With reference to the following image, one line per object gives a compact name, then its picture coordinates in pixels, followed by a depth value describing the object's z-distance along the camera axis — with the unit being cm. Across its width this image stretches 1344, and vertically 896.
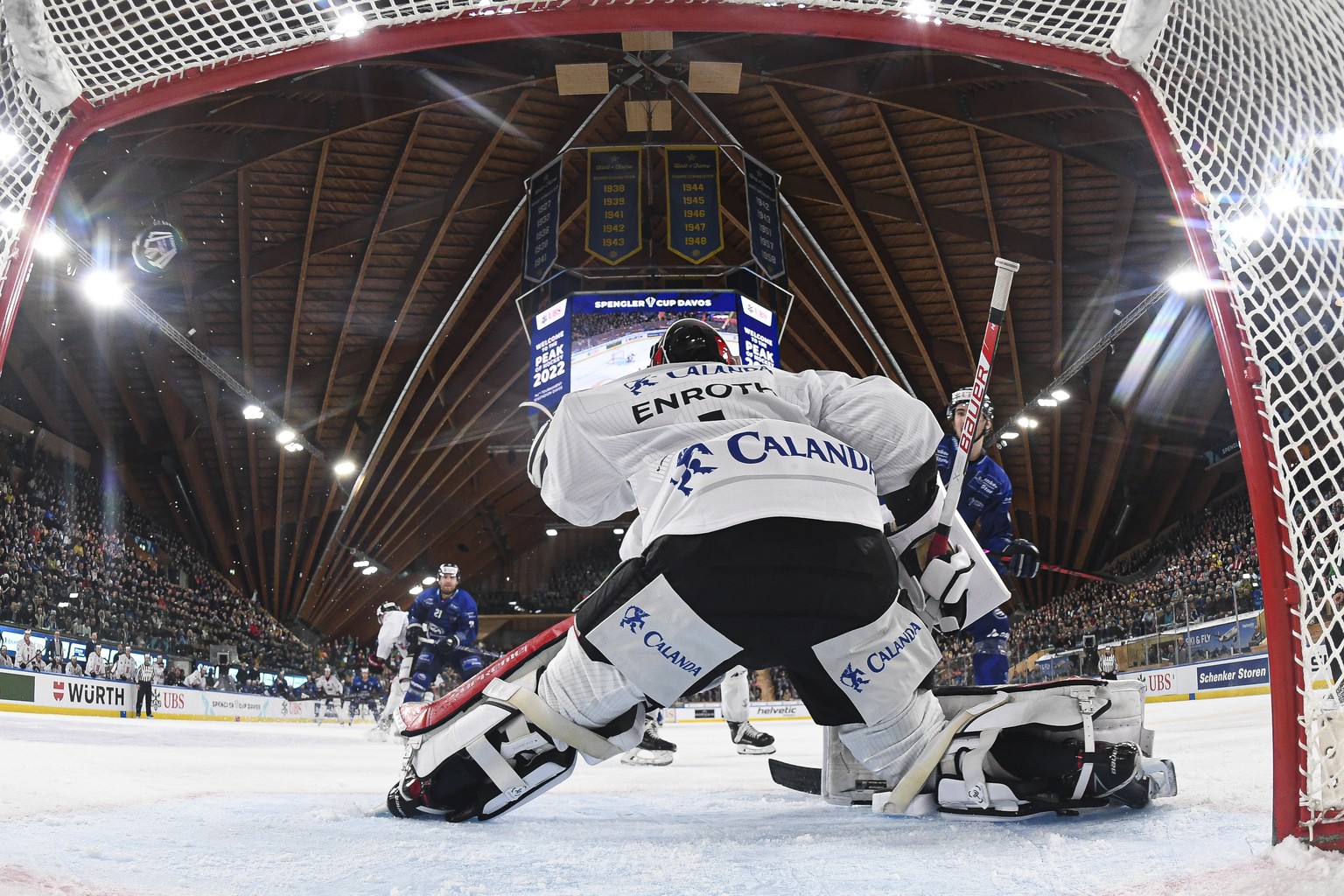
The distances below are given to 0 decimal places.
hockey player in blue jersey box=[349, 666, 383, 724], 2064
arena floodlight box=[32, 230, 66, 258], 1105
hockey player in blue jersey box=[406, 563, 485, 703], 727
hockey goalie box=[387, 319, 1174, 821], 170
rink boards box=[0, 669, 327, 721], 993
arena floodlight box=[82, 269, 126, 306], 1223
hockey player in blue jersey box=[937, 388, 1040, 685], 329
